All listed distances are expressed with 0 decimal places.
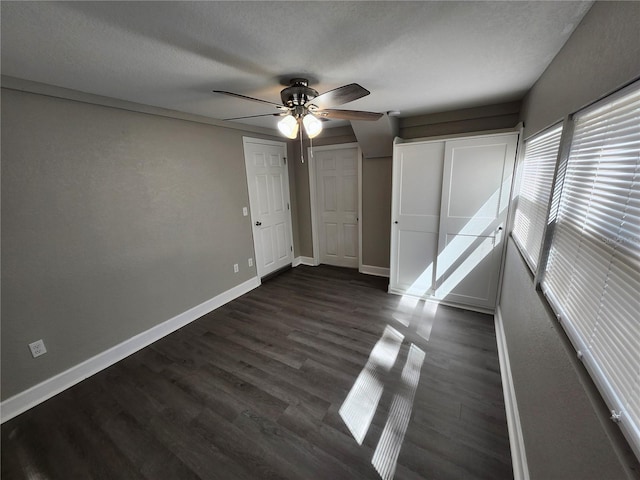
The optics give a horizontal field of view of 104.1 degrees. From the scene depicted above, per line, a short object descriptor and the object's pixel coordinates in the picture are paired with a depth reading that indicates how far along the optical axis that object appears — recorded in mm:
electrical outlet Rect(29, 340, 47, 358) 1846
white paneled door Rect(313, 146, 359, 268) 3924
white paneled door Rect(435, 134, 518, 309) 2488
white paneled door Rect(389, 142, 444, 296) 2797
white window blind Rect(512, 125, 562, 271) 1497
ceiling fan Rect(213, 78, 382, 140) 1669
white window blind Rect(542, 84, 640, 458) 625
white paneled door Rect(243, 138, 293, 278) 3527
